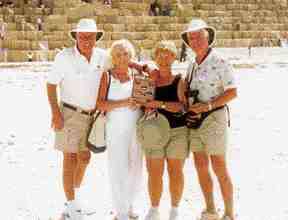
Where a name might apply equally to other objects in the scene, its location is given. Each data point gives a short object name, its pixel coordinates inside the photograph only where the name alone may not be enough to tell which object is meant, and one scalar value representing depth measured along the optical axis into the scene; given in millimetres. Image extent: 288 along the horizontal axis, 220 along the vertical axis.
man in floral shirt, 6059
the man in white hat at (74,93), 6246
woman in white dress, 6086
